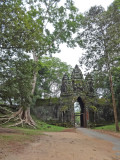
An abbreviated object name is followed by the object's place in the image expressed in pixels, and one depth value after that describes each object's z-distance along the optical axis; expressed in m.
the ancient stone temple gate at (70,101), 19.39
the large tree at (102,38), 11.09
